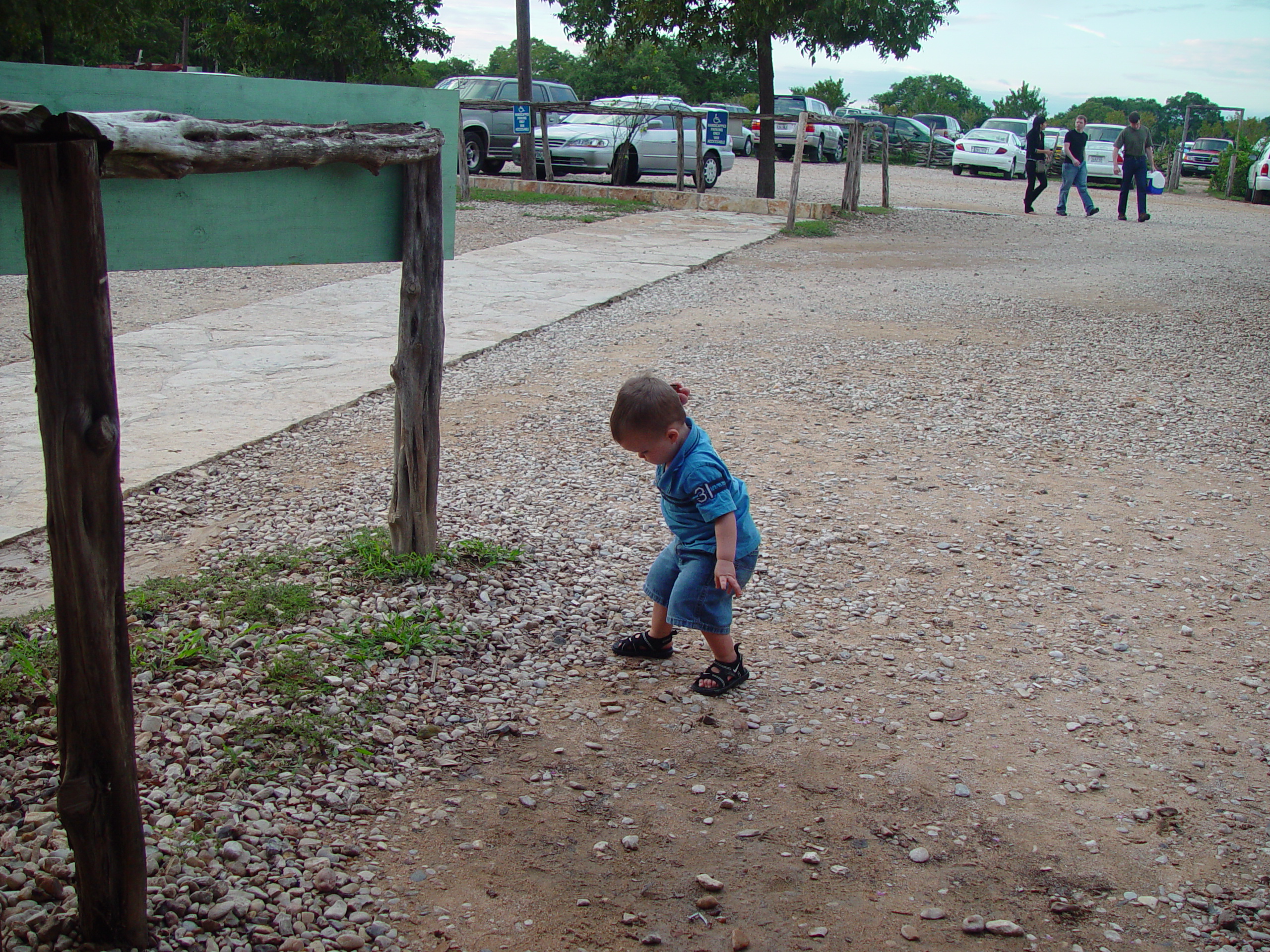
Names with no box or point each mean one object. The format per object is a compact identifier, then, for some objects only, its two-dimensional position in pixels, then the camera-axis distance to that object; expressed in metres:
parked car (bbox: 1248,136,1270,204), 22.88
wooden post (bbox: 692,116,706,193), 17.16
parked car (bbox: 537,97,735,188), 18.81
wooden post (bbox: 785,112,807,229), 13.98
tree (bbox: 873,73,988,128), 51.06
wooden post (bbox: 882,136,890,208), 17.92
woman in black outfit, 18.23
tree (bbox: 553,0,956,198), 15.36
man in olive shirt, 17.09
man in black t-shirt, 17.61
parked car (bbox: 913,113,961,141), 36.44
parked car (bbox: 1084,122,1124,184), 25.00
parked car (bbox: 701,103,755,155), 32.38
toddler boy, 2.93
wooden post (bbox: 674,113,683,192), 17.44
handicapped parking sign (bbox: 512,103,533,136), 17.25
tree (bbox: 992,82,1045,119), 50.47
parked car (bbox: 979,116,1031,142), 30.47
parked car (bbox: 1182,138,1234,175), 32.00
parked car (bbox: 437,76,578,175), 19.84
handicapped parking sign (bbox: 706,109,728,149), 16.68
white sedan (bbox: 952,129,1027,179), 28.12
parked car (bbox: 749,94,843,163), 30.73
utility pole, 18.30
